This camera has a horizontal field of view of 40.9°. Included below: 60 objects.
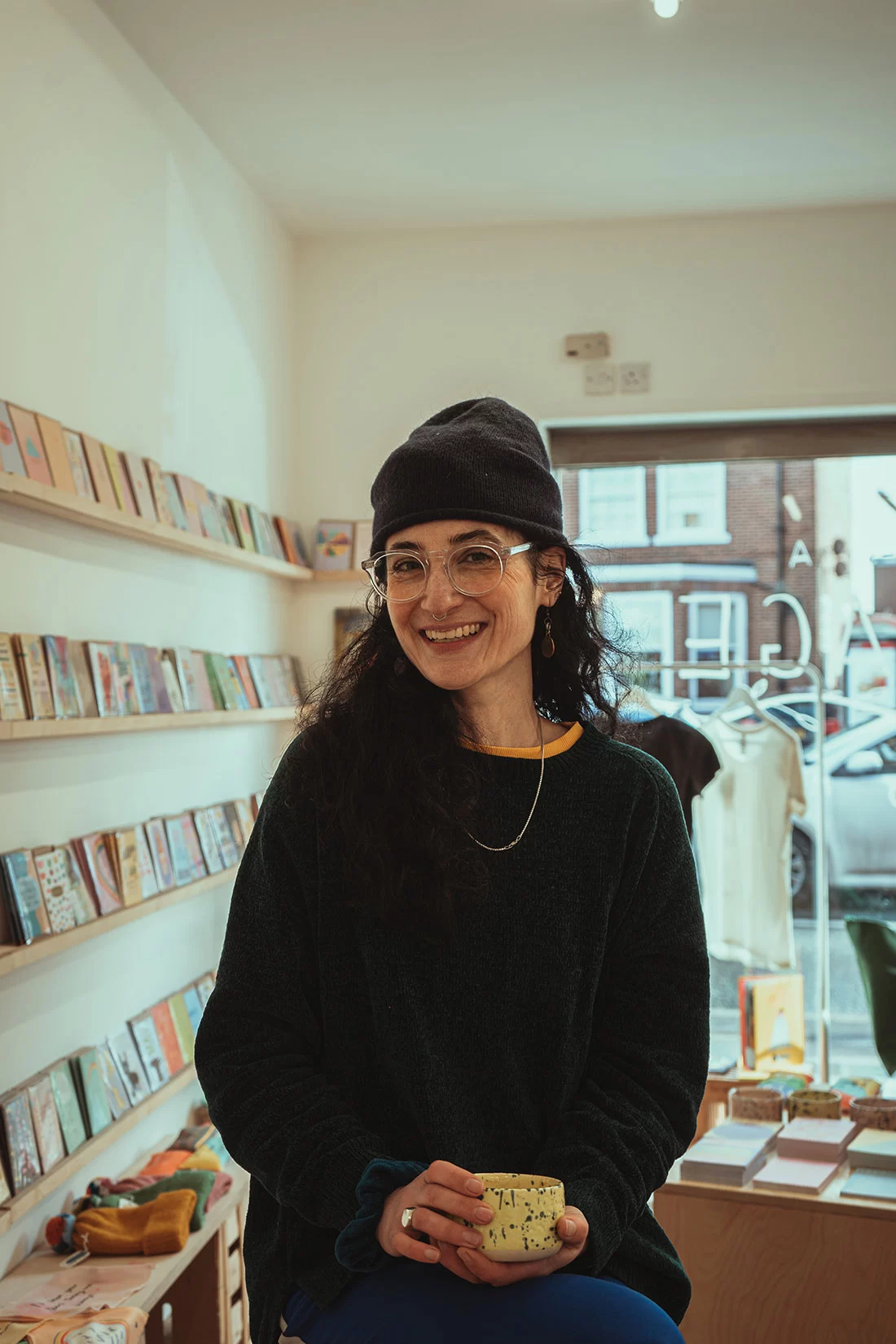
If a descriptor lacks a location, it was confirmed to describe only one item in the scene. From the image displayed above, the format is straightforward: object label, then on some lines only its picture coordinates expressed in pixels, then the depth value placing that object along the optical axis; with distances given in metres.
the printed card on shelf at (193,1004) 3.19
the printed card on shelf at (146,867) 2.78
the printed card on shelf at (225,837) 3.31
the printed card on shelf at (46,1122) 2.32
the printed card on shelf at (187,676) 3.07
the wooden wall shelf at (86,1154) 2.15
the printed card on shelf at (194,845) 3.09
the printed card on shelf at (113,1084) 2.65
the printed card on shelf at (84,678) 2.51
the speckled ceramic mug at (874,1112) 2.49
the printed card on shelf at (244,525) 3.60
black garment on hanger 3.29
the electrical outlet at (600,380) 4.11
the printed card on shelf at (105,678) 2.58
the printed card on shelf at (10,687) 2.21
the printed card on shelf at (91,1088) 2.54
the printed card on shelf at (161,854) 2.88
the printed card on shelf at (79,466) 2.56
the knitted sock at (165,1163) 2.80
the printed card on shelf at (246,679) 3.56
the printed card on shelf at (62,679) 2.40
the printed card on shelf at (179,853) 2.99
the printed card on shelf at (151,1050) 2.87
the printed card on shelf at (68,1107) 2.43
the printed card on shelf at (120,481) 2.75
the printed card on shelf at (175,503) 3.08
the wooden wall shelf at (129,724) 2.19
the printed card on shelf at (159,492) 2.96
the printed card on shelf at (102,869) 2.56
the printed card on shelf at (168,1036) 2.98
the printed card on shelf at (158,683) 2.89
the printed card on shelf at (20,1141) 2.21
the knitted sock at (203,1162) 2.83
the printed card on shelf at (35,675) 2.29
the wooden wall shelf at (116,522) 2.22
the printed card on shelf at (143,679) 2.80
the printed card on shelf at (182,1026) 3.08
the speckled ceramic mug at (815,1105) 2.59
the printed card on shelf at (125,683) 2.70
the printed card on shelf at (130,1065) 2.75
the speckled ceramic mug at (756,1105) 2.64
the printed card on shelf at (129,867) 2.67
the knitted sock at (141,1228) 2.32
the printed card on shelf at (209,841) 3.19
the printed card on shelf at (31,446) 2.34
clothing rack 3.62
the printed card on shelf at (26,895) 2.23
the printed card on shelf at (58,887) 2.34
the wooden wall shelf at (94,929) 2.14
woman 1.23
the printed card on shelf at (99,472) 2.64
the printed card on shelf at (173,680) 2.99
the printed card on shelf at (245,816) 3.53
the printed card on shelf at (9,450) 2.25
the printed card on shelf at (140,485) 2.85
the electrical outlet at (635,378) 4.10
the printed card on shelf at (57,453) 2.45
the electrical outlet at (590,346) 4.09
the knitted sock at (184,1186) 2.53
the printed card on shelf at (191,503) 3.18
